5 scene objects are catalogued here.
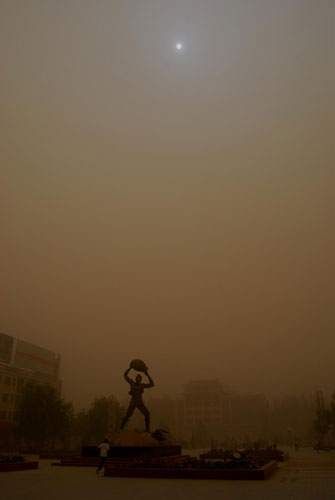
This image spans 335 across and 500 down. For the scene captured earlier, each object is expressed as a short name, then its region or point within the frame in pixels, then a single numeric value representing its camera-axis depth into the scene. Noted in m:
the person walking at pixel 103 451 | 17.52
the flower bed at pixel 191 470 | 14.94
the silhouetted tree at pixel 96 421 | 53.67
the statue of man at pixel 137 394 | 25.50
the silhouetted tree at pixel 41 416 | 46.94
